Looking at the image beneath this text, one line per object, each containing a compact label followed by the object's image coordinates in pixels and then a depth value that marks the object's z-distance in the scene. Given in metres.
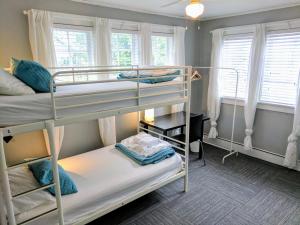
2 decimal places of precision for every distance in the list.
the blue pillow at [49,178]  1.99
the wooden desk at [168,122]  3.31
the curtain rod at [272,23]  3.14
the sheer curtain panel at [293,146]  3.25
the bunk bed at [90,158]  1.51
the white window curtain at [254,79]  3.48
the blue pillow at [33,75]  1.74
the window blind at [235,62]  3.80
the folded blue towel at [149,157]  2.69
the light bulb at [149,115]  3.68
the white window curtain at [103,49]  3.04
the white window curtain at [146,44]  3.50
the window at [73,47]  2.83
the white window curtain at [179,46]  3.92
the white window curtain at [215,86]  4.06
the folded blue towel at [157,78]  2.45
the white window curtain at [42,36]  2.50
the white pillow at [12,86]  1.55
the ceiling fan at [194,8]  1.95
